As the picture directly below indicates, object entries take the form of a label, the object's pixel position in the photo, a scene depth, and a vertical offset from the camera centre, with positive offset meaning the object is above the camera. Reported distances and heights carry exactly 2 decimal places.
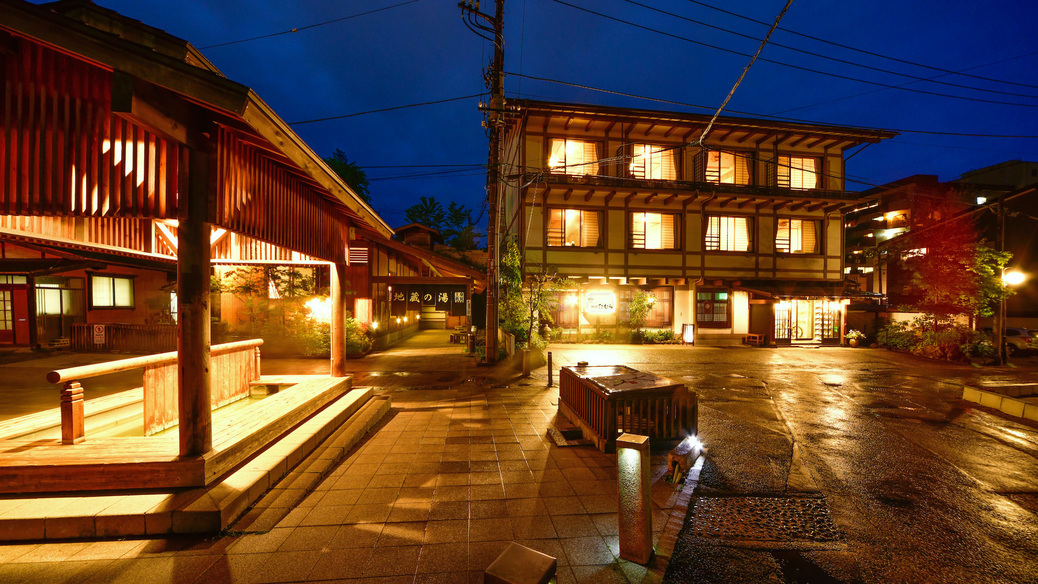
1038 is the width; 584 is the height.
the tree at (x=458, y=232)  46.03 +7.52
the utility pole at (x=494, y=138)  12.05 +5.23
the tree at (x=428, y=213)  47.16 +9.97
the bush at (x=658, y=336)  20.56 -2.44
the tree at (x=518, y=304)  15.26 -0.52
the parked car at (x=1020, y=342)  18.42 -2.48
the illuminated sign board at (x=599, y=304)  20.61 -0.68
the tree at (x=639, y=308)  20.55 -0.91
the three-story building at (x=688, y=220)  19.64 +3.99
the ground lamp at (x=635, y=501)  3.29 -1.85
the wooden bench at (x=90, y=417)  5.09 -1.89
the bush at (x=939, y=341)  16.06 -2.24
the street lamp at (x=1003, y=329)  15.18 -1.55
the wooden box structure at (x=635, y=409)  5.80 -1.90
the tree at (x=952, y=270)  15.72 +0.94
